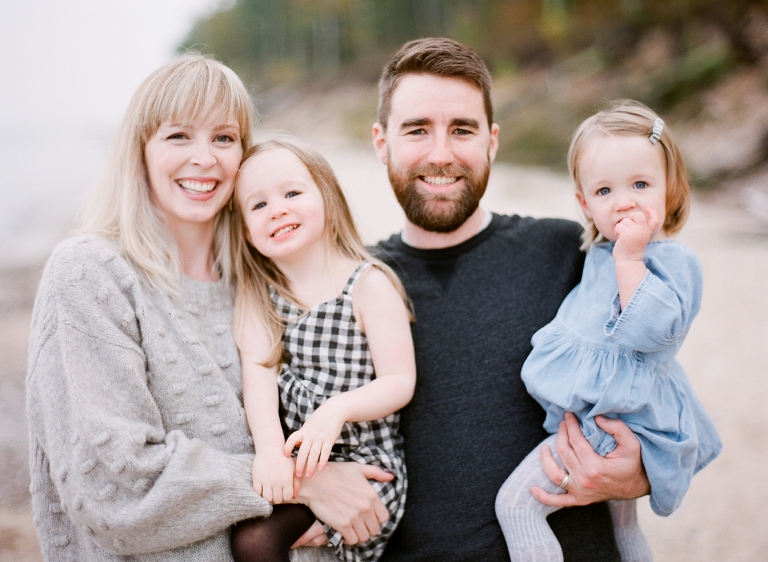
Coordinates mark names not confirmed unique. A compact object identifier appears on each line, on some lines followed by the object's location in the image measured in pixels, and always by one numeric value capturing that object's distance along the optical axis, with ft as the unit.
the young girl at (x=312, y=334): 5.83
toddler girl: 5.45
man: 6.09
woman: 5.02
